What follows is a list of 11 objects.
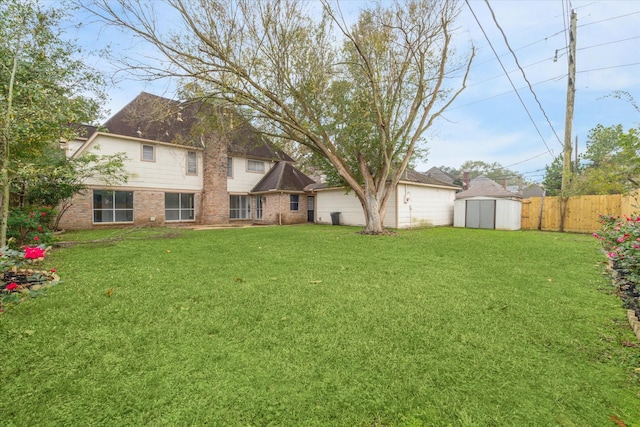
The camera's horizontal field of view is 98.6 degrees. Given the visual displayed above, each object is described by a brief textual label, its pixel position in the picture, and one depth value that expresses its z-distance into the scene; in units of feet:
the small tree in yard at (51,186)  26.03
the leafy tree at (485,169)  192.69
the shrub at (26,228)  19.44
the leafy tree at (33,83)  14.21
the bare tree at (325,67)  26.71
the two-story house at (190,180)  42.63
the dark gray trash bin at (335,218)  54.54
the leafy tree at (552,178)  92.05
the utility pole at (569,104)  37.47
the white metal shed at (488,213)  46.14
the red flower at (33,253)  9.94
